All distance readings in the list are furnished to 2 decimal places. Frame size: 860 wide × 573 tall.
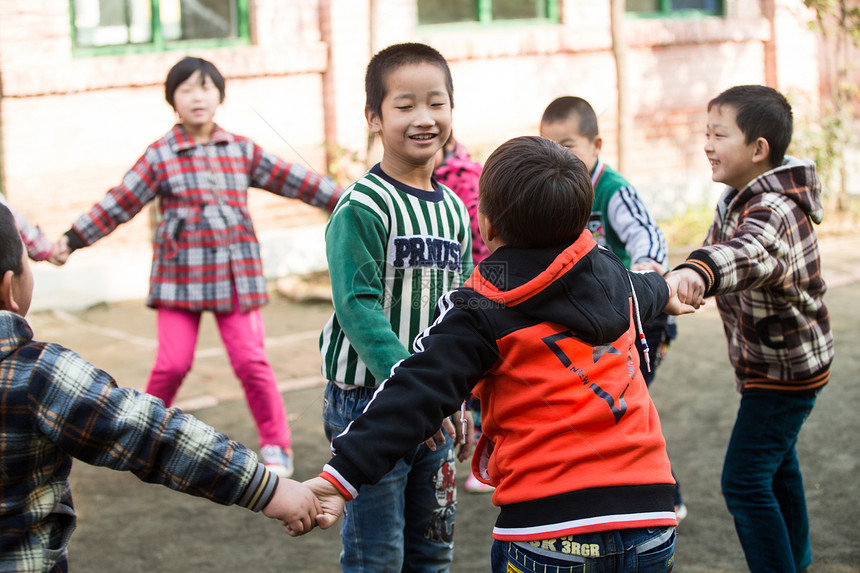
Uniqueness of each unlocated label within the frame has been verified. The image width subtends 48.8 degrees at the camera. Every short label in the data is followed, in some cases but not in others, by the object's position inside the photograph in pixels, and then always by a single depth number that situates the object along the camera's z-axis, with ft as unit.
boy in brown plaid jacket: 9.95
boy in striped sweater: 8.34
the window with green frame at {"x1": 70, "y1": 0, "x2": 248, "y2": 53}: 26.32
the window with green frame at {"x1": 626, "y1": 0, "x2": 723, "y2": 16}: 34.55
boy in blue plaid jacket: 6.39
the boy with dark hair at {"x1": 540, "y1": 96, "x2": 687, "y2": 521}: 11.83
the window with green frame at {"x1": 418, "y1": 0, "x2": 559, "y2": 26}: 31.01
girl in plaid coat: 14.60
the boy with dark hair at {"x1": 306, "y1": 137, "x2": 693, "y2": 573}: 6.61
